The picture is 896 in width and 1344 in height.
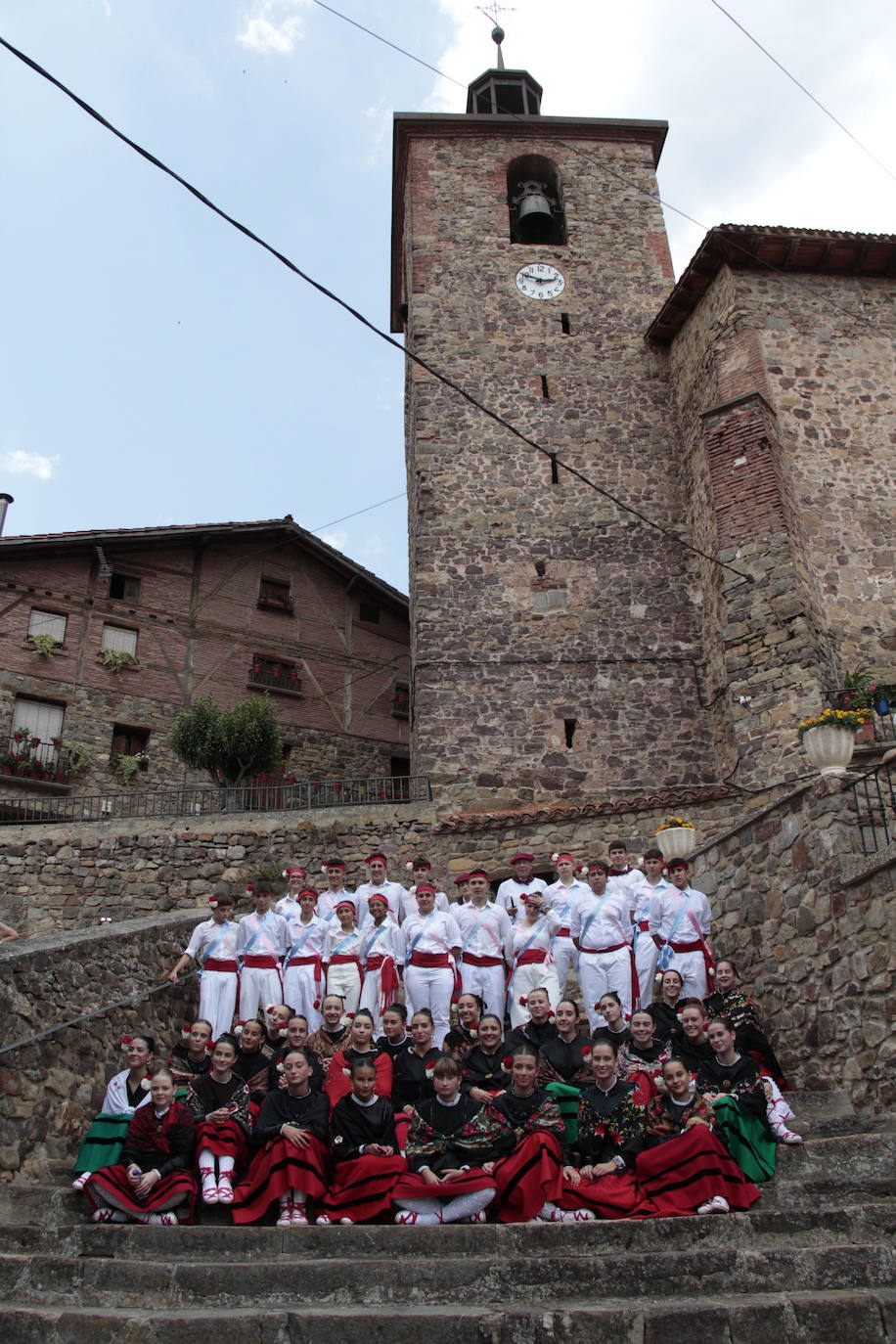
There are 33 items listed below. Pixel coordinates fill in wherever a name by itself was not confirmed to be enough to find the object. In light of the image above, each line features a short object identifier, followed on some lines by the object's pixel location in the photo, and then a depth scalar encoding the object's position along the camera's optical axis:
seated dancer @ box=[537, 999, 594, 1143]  6.47
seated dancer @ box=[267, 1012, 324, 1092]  6.73
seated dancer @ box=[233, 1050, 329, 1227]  5.71
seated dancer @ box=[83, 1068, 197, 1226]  5.72
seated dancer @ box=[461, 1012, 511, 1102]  6.51
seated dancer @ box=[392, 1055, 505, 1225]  5.49
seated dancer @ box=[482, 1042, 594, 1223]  5.46
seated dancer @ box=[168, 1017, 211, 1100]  7.00
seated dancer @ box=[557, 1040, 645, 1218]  5.48
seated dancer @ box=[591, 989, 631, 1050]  7.04
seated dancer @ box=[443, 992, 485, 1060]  7.25
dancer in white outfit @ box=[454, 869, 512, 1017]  8.86
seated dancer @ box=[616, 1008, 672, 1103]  6.52
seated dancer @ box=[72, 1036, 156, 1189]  6.08
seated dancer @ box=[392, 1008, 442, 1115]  6.74
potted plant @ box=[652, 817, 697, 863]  10.67
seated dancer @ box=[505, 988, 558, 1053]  7.21
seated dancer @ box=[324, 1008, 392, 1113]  6.77
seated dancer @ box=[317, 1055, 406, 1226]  5.64
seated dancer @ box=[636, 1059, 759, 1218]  5.35
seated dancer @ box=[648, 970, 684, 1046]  7.22
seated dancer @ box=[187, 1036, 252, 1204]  5.91
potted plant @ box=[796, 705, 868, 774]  8.23
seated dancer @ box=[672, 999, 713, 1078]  6.51
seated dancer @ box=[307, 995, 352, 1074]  7.44
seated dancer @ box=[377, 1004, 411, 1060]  7.14
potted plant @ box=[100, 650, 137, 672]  20.41
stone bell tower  15.59
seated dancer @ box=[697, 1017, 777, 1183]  5.71
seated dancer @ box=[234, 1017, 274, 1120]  6.84
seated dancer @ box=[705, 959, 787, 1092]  6.87
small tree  17.91
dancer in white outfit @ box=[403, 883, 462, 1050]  8.57
